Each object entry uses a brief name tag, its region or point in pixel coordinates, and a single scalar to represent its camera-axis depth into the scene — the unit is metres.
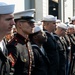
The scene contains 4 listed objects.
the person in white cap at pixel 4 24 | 2.86
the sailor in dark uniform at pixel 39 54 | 4.25
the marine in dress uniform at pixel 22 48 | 3.71
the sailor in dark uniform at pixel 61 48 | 6.49
